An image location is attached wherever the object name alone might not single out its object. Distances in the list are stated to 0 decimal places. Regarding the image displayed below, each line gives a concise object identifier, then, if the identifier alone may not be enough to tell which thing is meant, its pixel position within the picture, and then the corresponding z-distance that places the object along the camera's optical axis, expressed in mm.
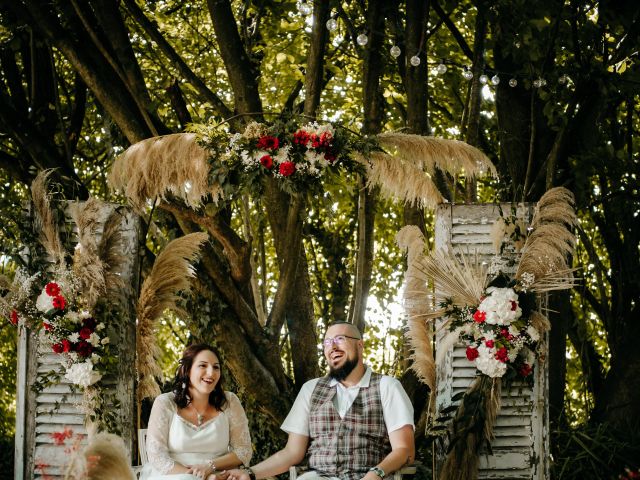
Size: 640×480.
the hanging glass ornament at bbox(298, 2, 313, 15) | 5351
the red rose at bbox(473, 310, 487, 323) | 5031
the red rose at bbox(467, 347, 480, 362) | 5129
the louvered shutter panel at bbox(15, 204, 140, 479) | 5398
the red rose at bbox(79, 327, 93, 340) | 5285
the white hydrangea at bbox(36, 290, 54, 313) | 5266
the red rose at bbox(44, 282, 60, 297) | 5254
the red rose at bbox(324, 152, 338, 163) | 5293
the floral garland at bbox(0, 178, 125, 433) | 5281
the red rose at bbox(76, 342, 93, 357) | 5277
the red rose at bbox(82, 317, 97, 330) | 5328
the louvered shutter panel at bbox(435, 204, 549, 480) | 5172
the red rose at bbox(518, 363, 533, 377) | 5137
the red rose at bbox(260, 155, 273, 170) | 5215
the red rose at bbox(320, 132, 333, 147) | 5269
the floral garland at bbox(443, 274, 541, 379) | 5020
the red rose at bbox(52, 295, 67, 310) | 5246
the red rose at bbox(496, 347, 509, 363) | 5027
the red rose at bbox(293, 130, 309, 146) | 5273
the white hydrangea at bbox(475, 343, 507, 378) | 5051
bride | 4527
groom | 4656
